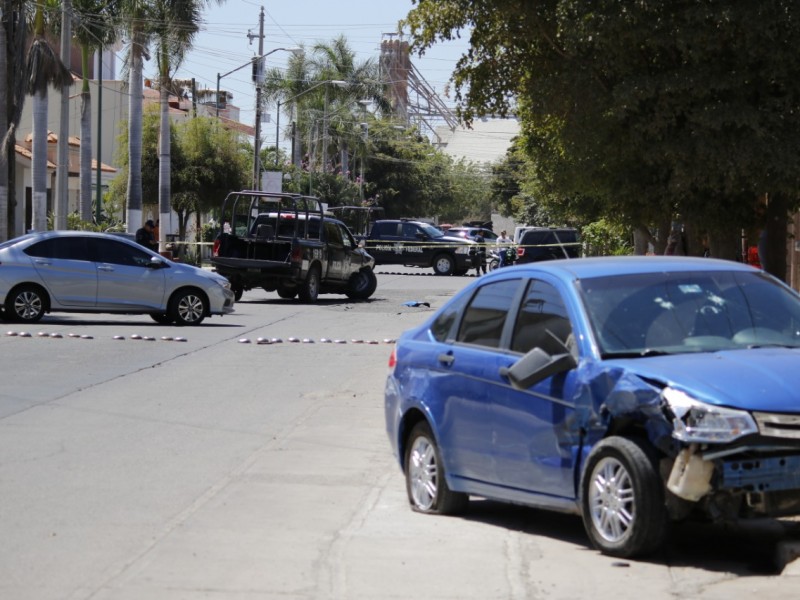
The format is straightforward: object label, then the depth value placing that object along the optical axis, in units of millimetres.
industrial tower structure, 146250
